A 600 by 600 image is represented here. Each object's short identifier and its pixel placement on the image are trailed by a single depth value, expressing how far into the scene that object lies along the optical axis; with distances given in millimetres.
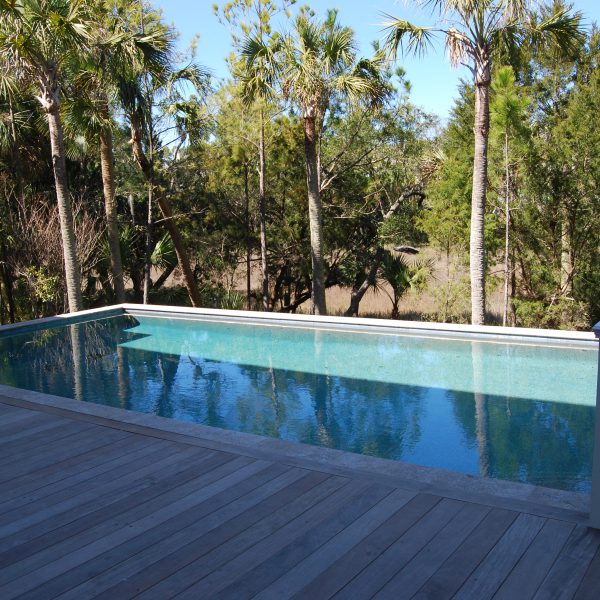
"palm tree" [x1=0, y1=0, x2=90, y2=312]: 9305
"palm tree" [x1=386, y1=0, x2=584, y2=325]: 8984
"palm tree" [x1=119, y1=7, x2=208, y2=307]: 11094
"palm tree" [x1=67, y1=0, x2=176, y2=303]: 10578
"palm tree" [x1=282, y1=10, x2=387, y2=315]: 11305
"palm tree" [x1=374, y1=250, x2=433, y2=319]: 13953
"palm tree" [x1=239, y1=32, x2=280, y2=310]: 11766
